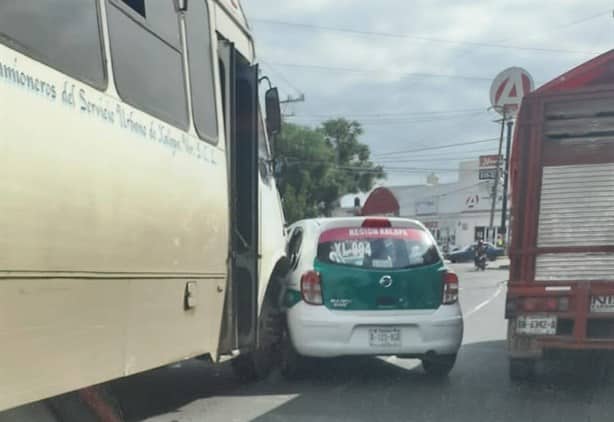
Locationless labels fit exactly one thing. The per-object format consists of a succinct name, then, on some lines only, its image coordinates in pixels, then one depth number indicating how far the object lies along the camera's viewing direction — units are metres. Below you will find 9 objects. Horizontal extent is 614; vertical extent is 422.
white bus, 3.07
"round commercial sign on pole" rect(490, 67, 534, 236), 15.85
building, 65.69
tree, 54.41
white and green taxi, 7.03
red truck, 6.52
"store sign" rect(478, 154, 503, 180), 39.77
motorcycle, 35.75
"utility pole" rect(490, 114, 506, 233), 36.90
